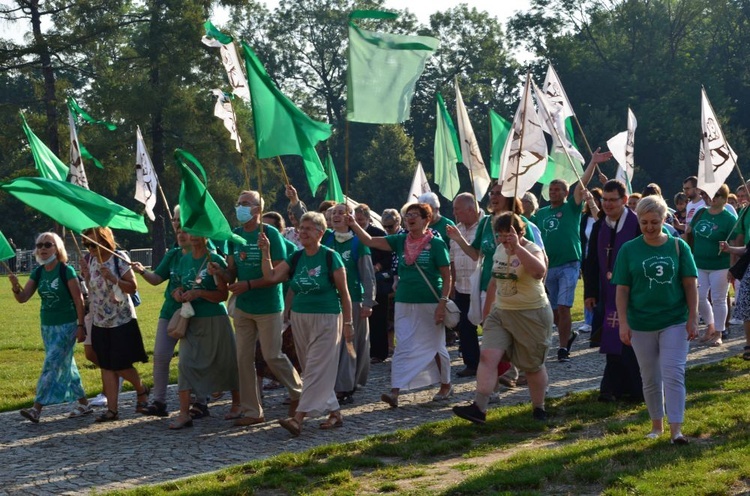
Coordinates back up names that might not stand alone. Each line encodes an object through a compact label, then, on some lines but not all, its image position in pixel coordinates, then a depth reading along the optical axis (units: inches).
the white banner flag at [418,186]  611.1
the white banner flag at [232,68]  479.5
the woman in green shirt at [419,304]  393.1
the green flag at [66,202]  342.3
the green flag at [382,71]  363.6
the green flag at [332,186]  523.4
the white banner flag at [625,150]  575.2
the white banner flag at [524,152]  364.5
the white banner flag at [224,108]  526.9
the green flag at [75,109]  496.1
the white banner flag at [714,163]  477.1
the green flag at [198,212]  354.6
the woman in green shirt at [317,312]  351.6
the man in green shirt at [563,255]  489.1
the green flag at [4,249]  393.7
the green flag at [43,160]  428.1
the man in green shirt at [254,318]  370.6
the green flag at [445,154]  514.3
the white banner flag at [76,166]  438.0
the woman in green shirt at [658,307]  296.8
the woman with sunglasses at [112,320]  393.4
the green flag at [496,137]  522.0
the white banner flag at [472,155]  473.4
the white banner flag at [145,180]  482.3
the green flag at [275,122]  357.1
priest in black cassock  367.6
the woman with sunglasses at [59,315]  399.5
